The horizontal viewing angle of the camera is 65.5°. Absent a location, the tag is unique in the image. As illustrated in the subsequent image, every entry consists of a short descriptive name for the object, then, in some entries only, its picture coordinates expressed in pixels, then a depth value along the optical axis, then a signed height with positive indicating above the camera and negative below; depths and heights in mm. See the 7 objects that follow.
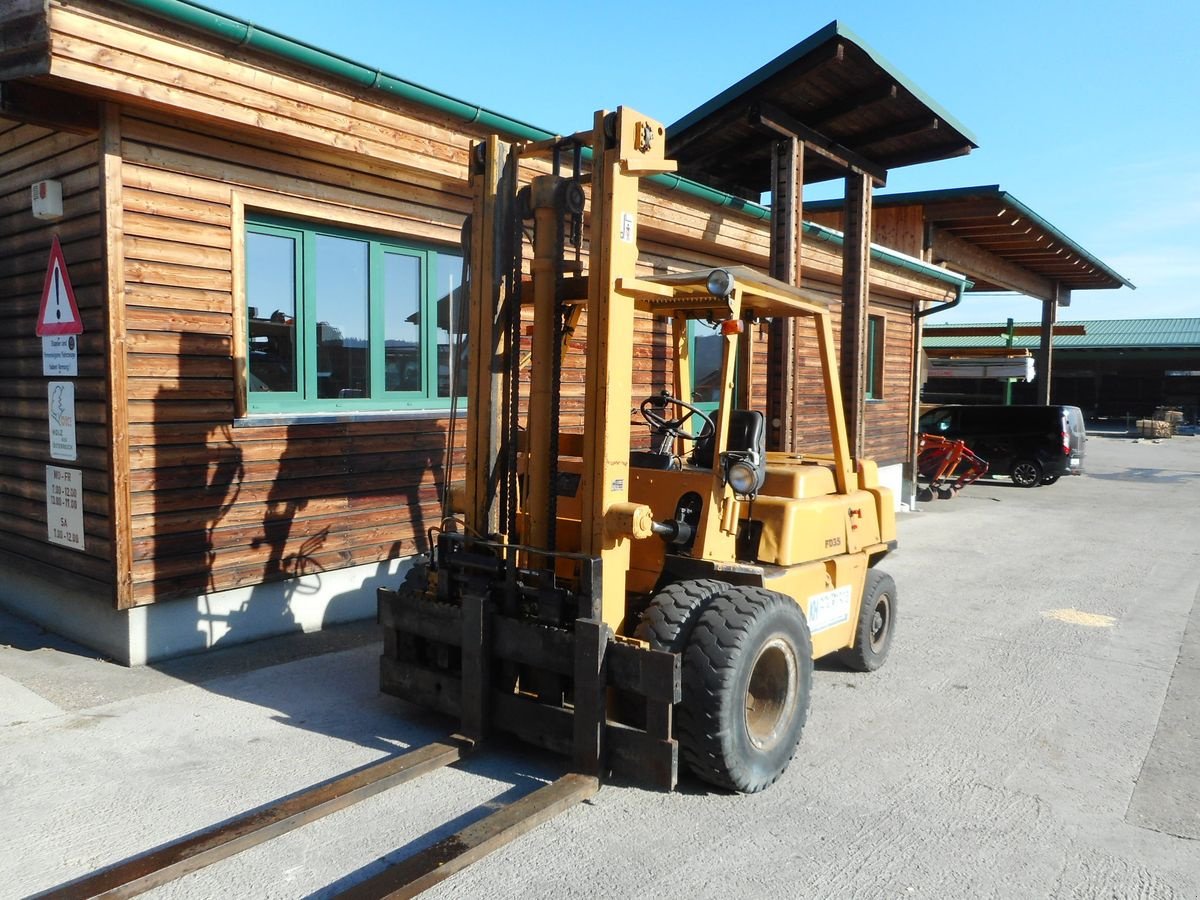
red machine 17609 -1074
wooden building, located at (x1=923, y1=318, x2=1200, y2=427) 42656 +1743
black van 19906 -667
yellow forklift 4293 -719
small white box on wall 6273 +1371
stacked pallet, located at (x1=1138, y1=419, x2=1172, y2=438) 35500 -703
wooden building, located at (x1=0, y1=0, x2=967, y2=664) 5863 +585
